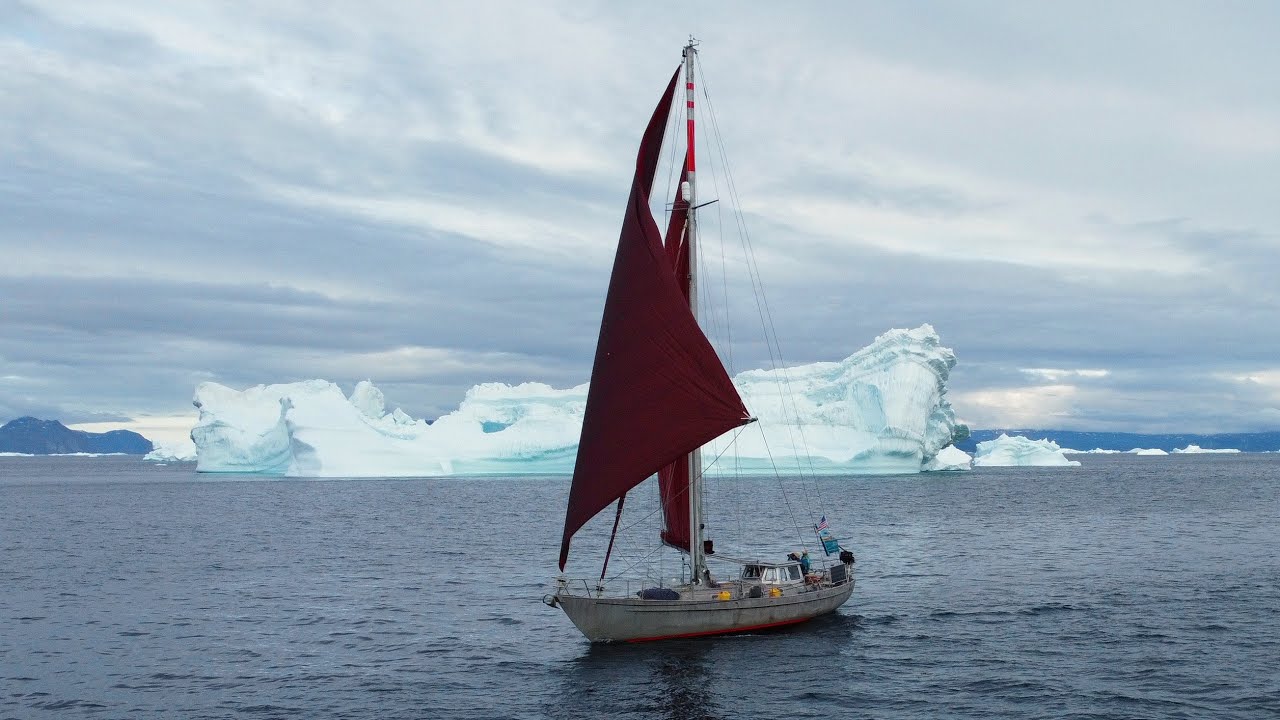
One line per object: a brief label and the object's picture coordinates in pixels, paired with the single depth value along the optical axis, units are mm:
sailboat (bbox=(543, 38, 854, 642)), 25938
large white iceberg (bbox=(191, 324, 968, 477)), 92500
